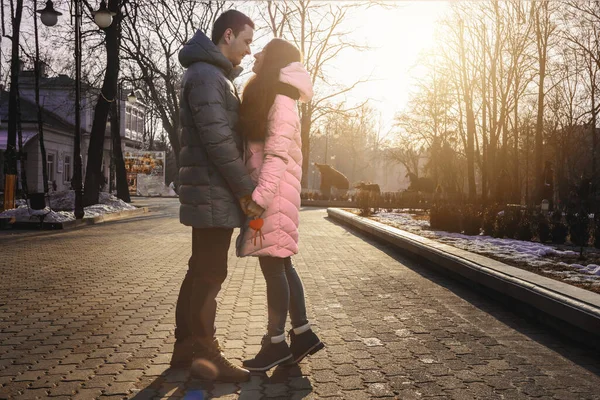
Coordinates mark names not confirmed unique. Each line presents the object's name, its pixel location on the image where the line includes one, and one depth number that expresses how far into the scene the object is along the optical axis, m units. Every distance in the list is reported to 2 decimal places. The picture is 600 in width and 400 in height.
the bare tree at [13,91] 19.27
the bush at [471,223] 12.67
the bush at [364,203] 20.75
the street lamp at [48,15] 17.12
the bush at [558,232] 11.30
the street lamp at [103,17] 16.72
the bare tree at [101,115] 21.21
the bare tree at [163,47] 27.41
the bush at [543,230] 11.36
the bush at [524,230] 11.55
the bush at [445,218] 13.41
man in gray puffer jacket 3.57
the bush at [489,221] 12.38
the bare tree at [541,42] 26.48
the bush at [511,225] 11.73
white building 39.81
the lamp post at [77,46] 16.84
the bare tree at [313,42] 34.00
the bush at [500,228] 11.87
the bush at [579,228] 9.73
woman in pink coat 3.66
